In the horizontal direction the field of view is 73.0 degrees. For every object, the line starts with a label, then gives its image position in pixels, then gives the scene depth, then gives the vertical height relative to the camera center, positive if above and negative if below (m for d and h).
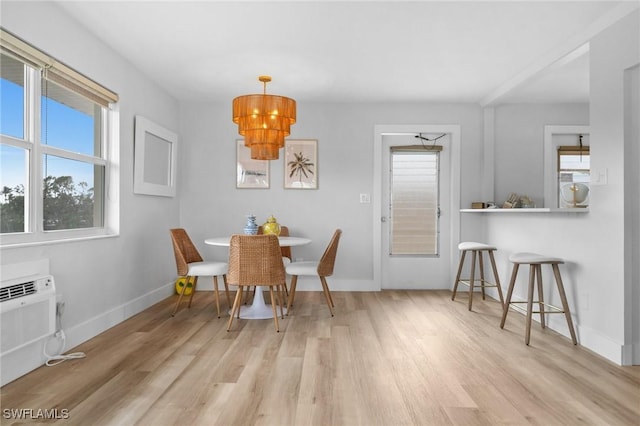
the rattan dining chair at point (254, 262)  3.53 -0.40
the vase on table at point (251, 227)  4.18 -0.13
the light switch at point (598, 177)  2.95 +0.27
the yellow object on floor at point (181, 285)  5.08 -0.85
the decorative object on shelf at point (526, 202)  4.82 +0.14
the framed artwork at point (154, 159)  4.15 +0.58
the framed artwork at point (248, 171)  5.41 +0.54
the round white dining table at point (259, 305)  3.98 -0.87
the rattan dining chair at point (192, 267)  4.01 -0.50
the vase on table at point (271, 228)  4.23 -0.14
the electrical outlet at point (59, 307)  2.90 -0.63
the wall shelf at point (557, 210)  3.13 +0.04
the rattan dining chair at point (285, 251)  4.68 -0.43
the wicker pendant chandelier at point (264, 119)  3.72 +0.84
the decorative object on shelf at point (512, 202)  4.82 +0.14
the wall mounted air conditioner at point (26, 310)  2.34 -0.56
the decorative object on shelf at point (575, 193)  3.59 +0.18
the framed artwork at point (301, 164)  5.39 +0.62
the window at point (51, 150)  2.59 +0.45
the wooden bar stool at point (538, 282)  3.20 -0.52
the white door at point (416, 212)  5.49 +0.03
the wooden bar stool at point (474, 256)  4.35 -0.44
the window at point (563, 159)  5.29 +0.69
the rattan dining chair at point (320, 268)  4.03 -0.51
